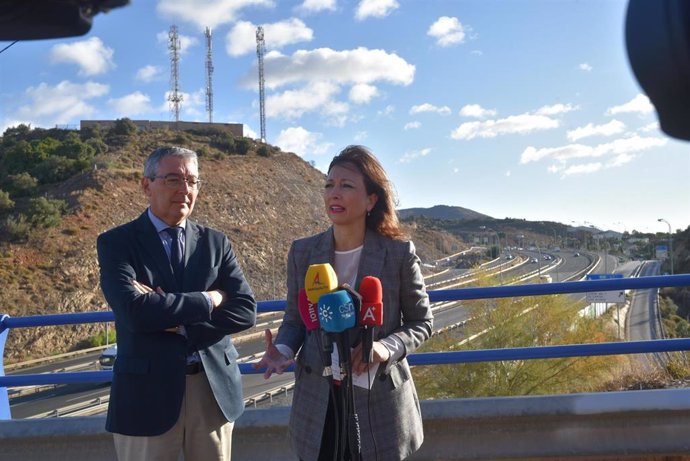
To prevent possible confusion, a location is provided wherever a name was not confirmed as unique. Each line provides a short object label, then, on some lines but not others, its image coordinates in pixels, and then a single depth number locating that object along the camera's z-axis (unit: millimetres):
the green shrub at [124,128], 69962
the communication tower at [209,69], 65312
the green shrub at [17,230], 39969
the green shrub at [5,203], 44166
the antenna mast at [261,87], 71438
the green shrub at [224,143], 70125
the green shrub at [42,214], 41406
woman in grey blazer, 2578
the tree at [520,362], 16859
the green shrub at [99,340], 32531
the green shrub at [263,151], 70331
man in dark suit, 2736
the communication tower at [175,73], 59281
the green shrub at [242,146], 70338
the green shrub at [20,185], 48650
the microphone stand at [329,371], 2289
